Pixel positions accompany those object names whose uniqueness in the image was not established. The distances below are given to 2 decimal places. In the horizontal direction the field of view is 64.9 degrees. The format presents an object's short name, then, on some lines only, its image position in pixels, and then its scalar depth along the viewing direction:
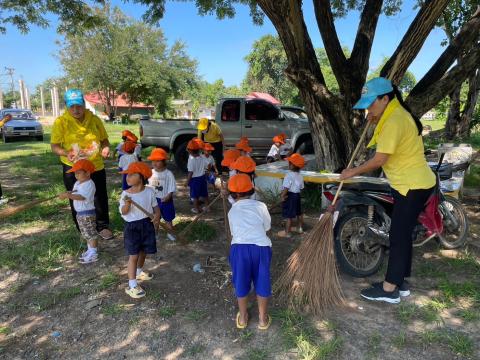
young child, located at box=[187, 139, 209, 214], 5.64
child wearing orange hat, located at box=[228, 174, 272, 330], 2.75
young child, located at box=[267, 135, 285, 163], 7.90
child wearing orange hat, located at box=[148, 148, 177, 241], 4.52
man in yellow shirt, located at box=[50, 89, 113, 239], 4.13
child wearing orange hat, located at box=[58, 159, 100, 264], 3.95
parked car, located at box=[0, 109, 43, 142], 17.86
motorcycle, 3.62
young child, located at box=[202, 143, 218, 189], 5.96
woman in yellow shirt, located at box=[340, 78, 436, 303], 2.89
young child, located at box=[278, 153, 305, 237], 4.71
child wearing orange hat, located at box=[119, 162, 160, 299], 3.32
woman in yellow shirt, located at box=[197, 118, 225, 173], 7.07
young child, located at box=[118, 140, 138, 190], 5.91
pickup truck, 9.38
